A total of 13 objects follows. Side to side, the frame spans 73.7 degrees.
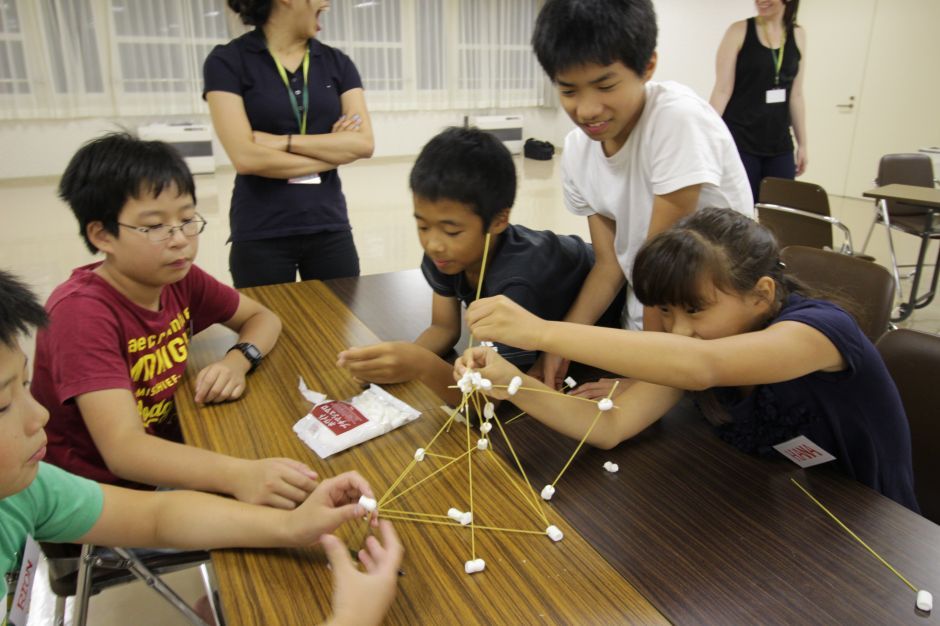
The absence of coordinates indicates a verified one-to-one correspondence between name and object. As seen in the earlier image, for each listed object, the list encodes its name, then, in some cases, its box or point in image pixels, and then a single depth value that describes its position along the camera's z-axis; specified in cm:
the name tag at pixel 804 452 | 113
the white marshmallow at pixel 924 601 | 82
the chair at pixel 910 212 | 392
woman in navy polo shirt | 213
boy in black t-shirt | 142
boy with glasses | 123
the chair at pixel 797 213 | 322
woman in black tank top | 357
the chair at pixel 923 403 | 136
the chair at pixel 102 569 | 124
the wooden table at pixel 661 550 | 83
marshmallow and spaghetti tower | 97
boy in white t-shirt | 141
